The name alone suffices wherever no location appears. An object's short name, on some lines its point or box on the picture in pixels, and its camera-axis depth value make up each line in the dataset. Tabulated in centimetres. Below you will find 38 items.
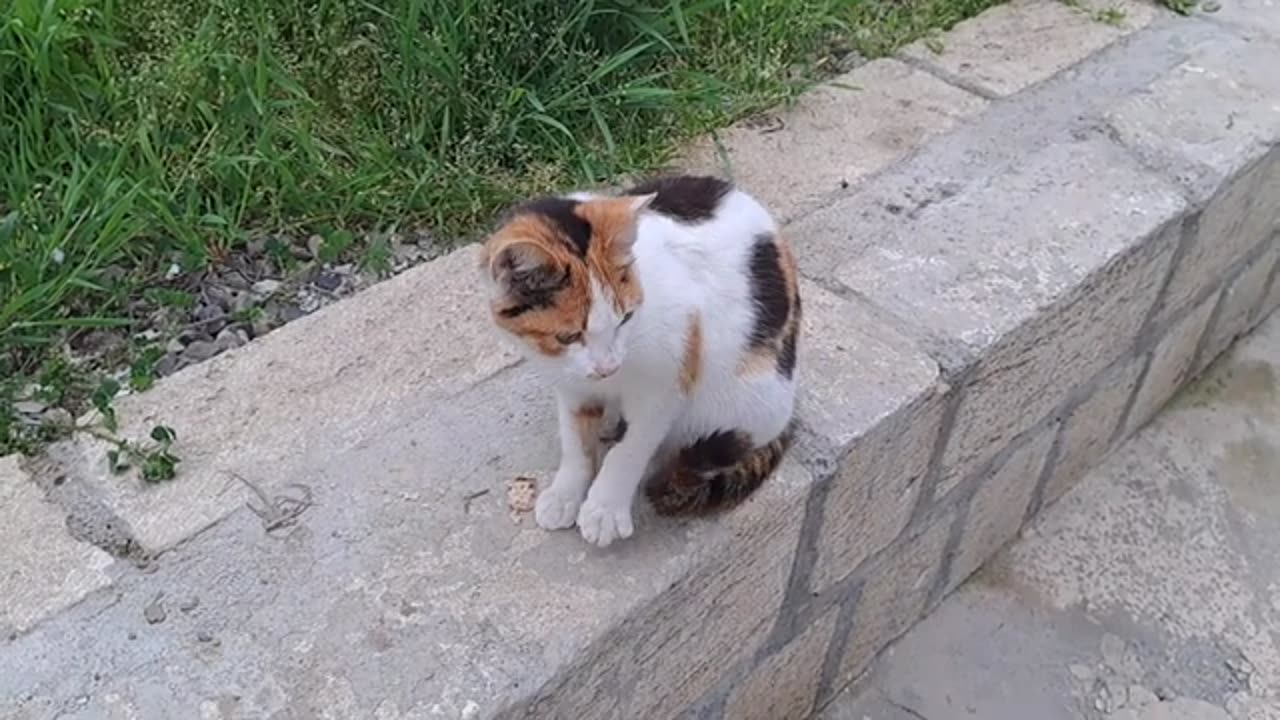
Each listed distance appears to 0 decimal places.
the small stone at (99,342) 176
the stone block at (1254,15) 267
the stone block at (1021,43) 245
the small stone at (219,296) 186
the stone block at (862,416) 167
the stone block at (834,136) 213
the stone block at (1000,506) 216
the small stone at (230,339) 178
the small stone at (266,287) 188
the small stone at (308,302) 186
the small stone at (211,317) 182
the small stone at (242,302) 184
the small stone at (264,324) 182
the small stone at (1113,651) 217
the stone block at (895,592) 199
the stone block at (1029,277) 188
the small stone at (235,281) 189
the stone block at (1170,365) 246
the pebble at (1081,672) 214
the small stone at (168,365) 172
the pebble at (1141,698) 212
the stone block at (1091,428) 230
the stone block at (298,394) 150
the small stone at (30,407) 161
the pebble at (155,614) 135
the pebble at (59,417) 158
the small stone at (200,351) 176
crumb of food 151
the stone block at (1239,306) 262
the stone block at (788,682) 181
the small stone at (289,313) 185
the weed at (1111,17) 263
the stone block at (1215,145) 223
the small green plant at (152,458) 151
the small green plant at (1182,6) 269
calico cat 123
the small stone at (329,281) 190
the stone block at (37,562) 136
